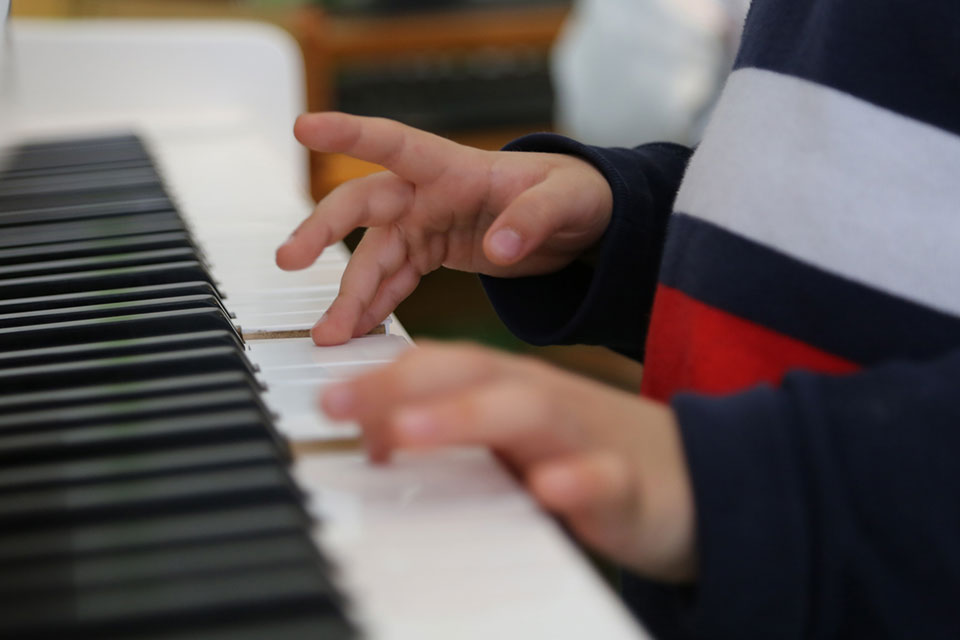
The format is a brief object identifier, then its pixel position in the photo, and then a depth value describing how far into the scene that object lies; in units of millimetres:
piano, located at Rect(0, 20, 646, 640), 718
